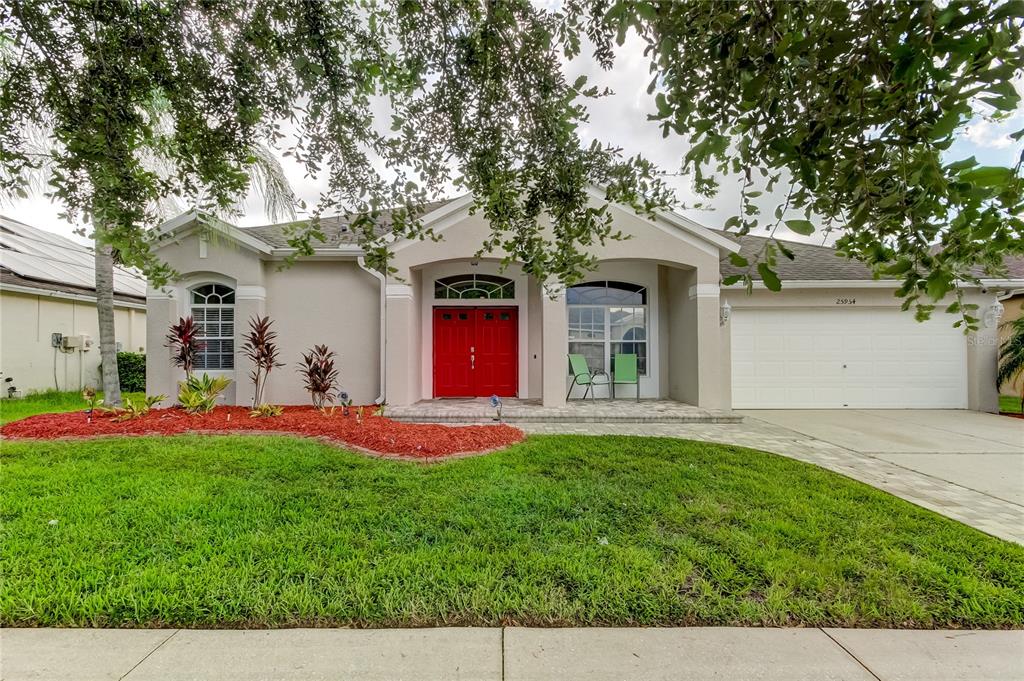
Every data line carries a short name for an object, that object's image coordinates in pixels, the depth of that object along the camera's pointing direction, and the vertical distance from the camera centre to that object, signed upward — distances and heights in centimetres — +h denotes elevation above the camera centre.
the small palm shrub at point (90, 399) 697 -71
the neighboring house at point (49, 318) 1131 +99
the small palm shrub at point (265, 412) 773 -106
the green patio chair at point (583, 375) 998 -68
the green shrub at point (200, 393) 785 -75
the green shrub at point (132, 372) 1284 -56
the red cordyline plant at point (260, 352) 841 -3
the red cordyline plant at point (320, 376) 829 -51
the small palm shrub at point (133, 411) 725 -96
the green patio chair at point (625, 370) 978 -56
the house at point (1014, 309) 1180 +79
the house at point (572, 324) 891 +48
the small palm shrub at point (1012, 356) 962 -39
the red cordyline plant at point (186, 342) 835 +19
